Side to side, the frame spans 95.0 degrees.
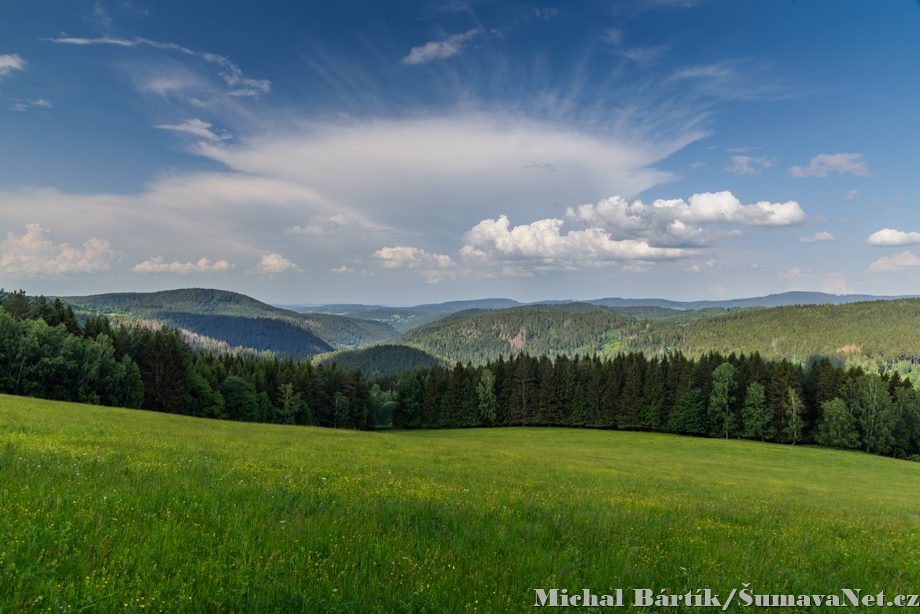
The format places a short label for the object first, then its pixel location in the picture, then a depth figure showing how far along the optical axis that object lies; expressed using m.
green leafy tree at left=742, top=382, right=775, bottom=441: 81.50
